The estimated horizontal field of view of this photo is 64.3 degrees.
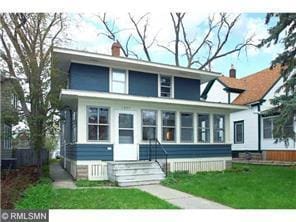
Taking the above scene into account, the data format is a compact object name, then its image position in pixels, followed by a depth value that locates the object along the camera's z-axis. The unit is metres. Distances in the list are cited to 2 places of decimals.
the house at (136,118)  8.14
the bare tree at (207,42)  13.08
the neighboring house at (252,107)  13.02
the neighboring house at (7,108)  8.00
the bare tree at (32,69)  7.99
